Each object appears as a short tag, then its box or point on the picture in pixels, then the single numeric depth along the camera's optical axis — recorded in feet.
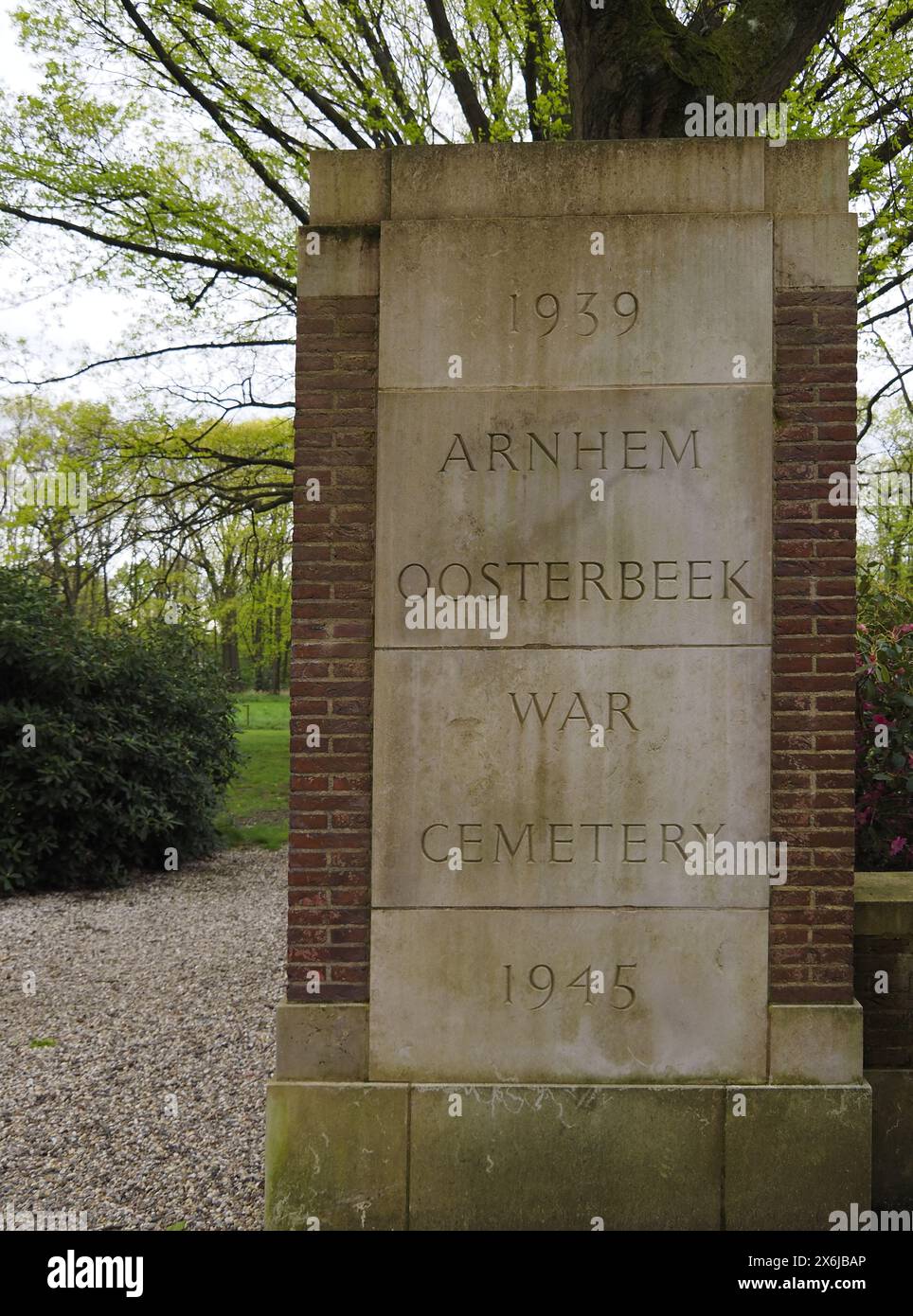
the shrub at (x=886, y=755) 16.16
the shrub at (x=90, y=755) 28.99
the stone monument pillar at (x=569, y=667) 12.63
